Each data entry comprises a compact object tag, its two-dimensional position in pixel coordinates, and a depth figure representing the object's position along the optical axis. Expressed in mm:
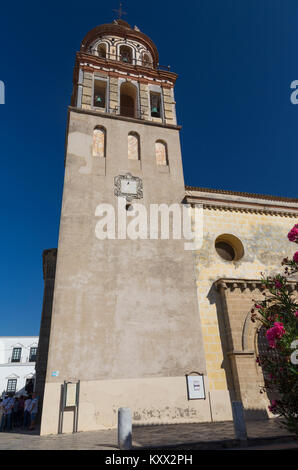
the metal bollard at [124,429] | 5773
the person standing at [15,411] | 12060
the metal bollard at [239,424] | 6199
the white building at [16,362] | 36500
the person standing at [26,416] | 10812
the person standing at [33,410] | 10180
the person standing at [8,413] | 10802
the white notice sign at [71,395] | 8484
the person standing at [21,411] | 12206
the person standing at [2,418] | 10711
